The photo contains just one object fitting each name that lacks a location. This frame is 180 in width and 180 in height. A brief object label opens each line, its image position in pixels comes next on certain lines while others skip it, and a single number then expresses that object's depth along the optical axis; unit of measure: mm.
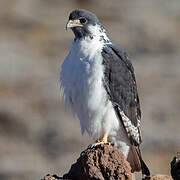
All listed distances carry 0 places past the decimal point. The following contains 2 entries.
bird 19344
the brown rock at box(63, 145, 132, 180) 17156
